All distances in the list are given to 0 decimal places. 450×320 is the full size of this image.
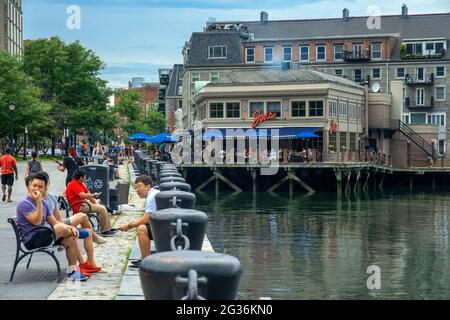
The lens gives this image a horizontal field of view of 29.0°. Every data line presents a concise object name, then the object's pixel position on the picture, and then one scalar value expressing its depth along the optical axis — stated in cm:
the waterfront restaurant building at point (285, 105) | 7581
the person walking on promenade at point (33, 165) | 2786
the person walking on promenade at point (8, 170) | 3058
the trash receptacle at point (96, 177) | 2520
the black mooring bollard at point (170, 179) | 2078
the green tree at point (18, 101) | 8056
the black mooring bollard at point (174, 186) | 1741
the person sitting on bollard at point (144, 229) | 1416
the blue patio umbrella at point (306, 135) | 7050
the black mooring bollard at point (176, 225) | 1091
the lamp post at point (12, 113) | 6646
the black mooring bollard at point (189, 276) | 685
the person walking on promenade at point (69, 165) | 2660
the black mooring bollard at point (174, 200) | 1432
